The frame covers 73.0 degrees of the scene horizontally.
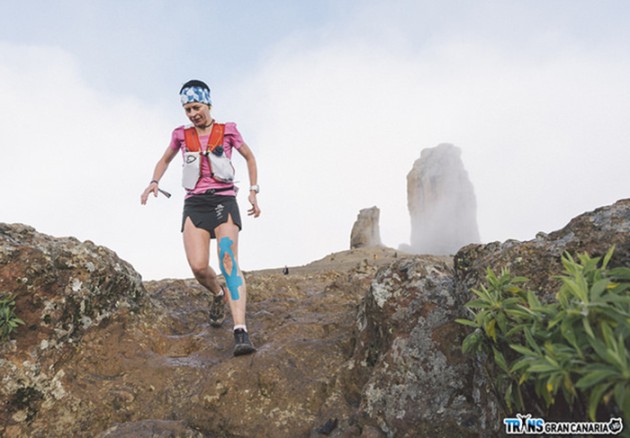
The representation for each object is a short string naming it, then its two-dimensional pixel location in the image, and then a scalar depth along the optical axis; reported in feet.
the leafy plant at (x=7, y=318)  11.44
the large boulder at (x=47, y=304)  10.90
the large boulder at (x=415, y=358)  8.78
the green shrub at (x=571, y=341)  4.86
